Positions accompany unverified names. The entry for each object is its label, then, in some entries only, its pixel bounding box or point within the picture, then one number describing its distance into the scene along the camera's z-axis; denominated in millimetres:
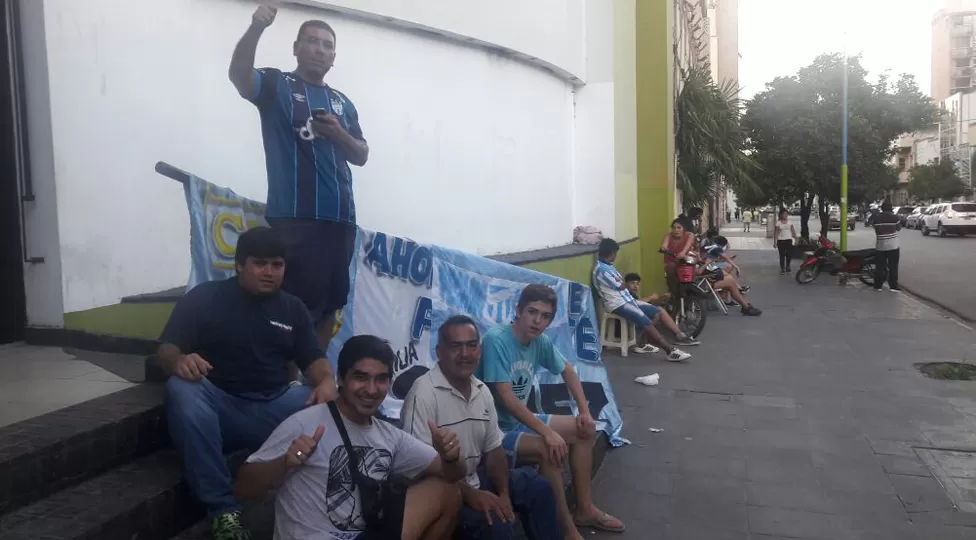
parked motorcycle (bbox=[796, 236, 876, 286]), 16000
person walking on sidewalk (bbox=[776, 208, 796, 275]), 19188
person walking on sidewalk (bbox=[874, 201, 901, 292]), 15141
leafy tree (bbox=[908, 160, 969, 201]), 55844
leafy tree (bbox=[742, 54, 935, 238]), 21469
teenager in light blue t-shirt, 4012
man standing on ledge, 3980
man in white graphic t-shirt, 2793
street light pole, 19020
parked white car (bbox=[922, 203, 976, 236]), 35688
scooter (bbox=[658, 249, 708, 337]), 10117
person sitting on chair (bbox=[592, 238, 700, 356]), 8812
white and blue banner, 4371
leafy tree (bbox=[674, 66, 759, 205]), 16203
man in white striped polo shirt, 3358
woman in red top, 10797
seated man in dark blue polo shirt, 3115
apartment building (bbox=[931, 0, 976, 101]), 80188
